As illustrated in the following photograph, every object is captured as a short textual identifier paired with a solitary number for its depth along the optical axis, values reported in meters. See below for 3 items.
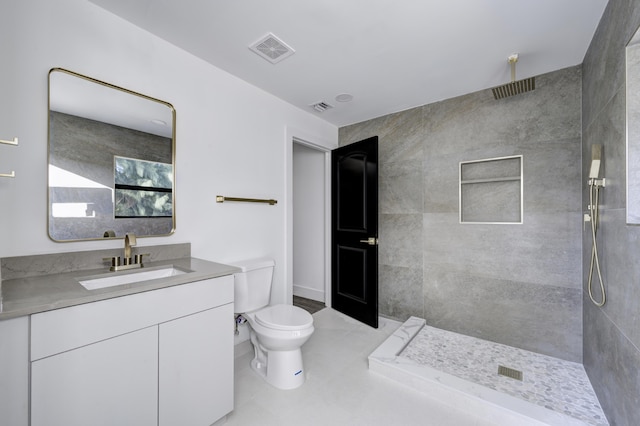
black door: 2.77
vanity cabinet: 0.96
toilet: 1.79
